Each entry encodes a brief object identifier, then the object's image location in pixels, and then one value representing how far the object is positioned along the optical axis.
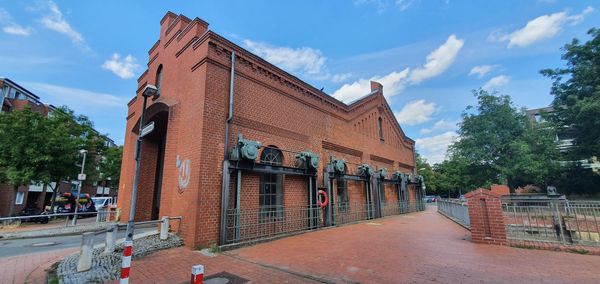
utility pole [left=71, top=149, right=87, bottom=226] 15.54
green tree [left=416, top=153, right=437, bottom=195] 55.22
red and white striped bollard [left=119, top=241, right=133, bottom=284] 3.88
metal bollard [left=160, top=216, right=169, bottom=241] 8.05
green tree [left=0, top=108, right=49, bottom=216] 17.20
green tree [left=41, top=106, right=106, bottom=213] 18.58
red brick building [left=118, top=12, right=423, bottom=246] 8.59
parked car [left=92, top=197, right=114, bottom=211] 29.02
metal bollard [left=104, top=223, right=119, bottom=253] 6.96
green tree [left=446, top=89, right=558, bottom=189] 22.80
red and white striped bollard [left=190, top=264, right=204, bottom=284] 2.75
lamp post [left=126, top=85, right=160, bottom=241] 4.81
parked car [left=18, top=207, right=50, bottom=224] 19.38
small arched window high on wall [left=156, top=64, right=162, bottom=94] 12.46
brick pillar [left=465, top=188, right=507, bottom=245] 7.54
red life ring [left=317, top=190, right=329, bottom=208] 12.17
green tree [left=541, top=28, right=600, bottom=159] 20.30
